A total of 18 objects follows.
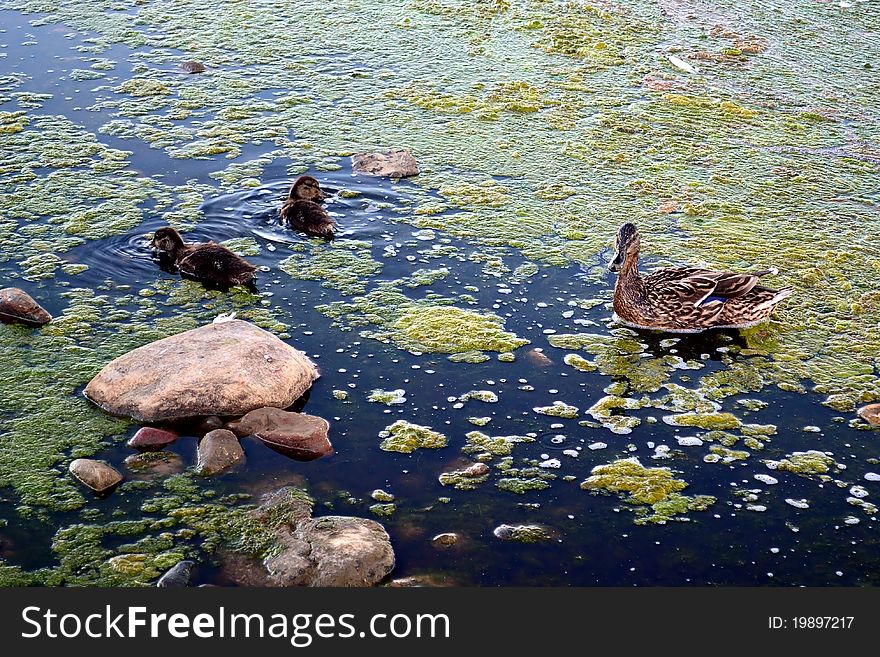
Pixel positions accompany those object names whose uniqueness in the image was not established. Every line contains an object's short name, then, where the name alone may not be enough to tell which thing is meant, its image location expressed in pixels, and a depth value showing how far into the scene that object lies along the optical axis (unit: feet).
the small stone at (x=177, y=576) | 13.98
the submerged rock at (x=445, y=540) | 15.02
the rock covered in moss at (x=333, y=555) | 14.08
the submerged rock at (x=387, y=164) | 28.19
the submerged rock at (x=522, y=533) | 15.21
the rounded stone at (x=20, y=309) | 20.53
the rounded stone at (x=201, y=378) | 17.70
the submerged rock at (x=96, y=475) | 15.96
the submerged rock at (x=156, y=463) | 16.40
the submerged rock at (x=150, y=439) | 16.96
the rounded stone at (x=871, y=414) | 18.06
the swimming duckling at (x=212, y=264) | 22.24
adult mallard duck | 20.95
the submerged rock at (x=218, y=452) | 16.43
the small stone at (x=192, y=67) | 35.53
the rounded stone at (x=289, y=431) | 16.99
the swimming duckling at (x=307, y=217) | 24.70
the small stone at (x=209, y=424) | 17.42
